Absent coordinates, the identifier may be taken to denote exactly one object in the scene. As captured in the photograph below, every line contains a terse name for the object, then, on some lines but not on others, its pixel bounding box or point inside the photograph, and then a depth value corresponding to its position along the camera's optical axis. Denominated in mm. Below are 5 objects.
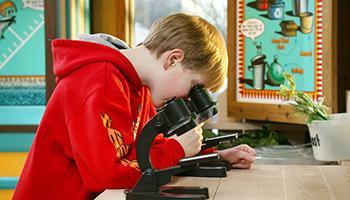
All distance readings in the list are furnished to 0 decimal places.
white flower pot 2158
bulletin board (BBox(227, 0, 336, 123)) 3043
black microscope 1414
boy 1517
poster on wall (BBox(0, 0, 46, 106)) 3547
